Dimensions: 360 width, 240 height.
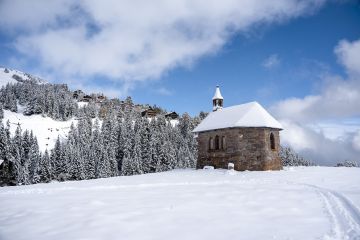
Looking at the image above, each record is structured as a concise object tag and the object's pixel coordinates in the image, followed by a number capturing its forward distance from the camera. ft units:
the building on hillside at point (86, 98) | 516.16
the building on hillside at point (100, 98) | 507.83
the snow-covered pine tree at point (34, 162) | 215.12
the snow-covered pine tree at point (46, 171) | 209.36
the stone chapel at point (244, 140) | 105.29
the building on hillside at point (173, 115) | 457.72
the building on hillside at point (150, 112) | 445.87
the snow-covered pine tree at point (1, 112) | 359.05
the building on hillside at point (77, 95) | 528.22
